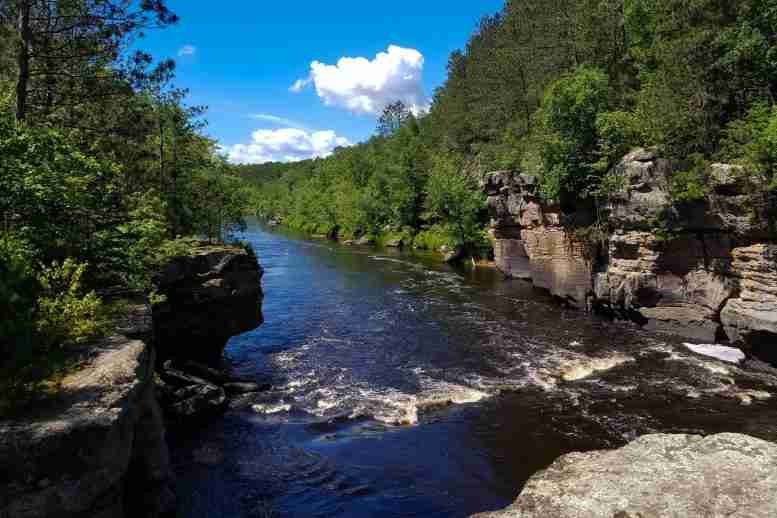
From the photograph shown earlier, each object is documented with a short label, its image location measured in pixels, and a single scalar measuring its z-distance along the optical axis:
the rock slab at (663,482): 8.30
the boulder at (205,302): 21.17
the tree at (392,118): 130.62
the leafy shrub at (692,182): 23.75
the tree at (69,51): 14.39
